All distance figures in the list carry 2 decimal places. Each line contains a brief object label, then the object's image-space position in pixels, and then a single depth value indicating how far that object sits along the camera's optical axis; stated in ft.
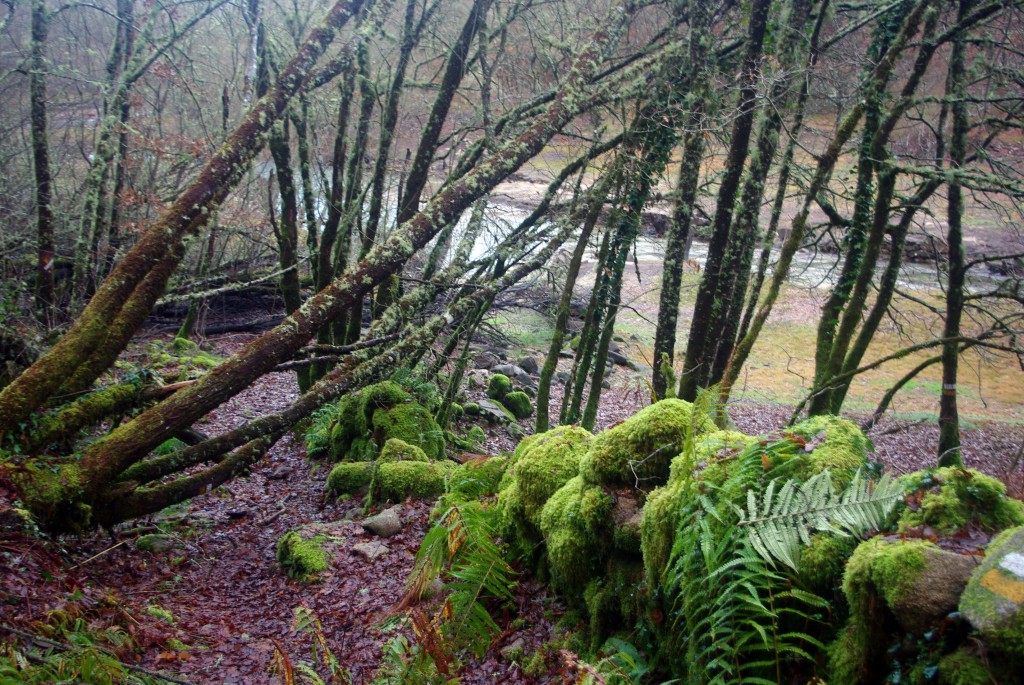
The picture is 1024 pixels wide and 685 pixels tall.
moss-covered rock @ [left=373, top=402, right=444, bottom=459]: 29.66
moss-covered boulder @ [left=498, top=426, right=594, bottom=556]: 14.64
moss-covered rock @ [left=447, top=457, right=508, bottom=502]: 17.89
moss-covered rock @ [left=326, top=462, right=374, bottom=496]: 26.63
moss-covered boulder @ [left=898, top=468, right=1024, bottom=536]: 7.82
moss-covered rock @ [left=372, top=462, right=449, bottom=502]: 23.61
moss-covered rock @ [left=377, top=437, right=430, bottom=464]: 26.35
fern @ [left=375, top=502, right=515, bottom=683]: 10.58
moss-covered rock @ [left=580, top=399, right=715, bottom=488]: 12.43
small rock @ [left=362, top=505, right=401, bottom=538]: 21.14
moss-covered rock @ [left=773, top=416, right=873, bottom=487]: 9.68
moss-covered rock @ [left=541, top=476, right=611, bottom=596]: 12.34
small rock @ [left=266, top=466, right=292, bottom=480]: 29.45
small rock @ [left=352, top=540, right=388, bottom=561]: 19.60
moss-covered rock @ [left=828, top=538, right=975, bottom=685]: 6.62
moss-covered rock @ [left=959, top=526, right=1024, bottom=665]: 5.72
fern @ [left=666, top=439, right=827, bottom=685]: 7.60
